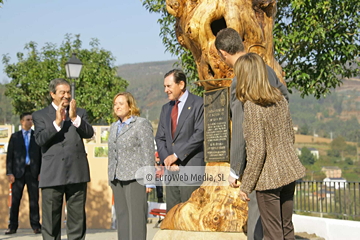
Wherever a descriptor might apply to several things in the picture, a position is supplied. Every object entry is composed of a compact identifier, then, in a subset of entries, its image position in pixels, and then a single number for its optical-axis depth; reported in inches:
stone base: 242.0
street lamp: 525.7
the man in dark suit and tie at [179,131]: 263.6
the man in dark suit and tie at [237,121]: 176.7
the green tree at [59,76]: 1689.2
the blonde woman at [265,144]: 163.0
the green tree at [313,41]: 545.3
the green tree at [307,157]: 5241.1
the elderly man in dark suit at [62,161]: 250.2
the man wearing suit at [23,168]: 416.2
